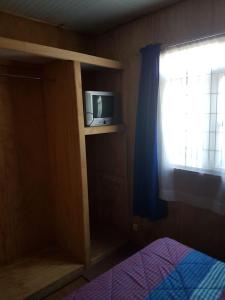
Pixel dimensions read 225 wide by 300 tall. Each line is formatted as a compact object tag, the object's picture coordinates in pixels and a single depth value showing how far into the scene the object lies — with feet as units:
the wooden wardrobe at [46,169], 6.88
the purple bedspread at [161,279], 4.09
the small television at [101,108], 7.26
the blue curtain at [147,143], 7.25
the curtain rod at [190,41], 5.96
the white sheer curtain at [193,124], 6.19
